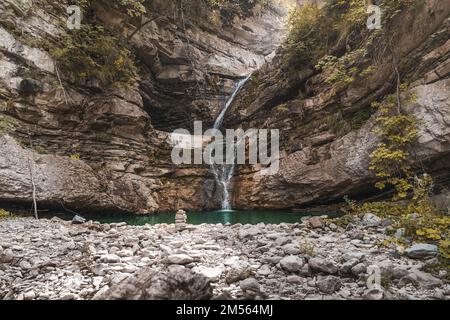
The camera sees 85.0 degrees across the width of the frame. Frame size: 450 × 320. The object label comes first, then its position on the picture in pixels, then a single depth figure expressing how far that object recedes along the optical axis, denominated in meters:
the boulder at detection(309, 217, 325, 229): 5.34
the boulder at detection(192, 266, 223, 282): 3.14
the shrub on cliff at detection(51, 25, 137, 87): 9.49
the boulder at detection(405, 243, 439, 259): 3.43
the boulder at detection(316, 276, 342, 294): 2.74
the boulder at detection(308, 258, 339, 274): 3.14
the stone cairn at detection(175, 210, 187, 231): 6.05
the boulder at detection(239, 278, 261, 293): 2.79
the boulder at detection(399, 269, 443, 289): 2.75
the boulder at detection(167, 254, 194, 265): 3.59
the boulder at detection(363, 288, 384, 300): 2.53
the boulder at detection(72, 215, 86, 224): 6.78
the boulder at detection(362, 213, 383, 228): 5.16
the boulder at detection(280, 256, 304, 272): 3.23
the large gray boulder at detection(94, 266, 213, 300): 2.28
